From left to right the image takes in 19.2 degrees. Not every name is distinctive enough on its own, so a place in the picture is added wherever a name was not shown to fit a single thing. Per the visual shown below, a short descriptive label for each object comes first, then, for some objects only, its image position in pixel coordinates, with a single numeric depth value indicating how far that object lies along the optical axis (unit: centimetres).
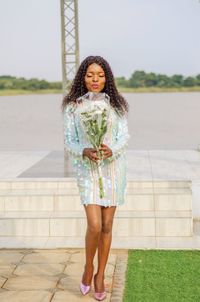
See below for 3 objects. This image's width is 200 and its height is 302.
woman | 337
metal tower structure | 905
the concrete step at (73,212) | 524
